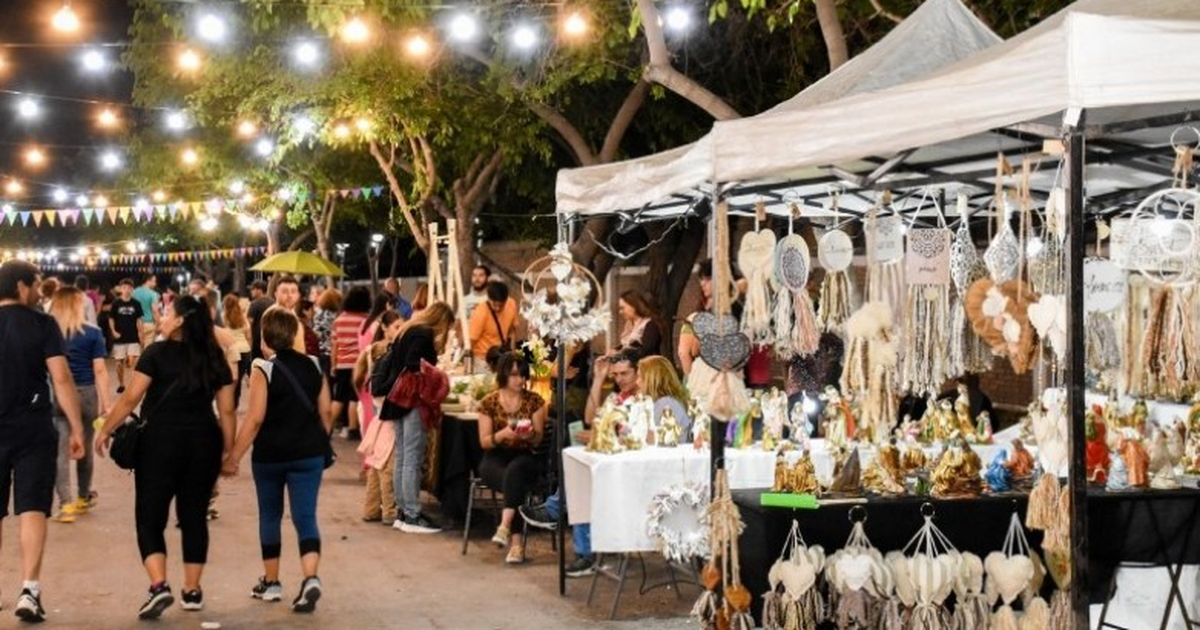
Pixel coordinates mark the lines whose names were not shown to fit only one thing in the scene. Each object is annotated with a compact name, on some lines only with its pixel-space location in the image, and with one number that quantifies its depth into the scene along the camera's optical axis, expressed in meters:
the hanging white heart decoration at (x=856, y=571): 6.24
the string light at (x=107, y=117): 28.26
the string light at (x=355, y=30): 14.68
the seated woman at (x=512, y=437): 9.73
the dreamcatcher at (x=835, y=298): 7.34
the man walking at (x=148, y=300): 22.98
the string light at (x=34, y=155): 32.52
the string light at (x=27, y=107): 23.84
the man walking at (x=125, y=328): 21.20
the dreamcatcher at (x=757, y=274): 6.92
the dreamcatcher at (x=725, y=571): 6.47
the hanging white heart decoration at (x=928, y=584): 6.23
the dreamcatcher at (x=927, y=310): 6.50
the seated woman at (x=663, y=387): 8.99
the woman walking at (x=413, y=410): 10.84
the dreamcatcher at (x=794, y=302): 7.04
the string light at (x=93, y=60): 19.63
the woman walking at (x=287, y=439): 8.03
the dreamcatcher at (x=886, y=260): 6.83
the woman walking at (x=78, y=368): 10.70
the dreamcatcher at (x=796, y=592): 6.26
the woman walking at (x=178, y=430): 7.75
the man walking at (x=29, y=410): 7.68
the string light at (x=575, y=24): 14.77
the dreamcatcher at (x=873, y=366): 6.75
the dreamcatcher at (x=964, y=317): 6.64
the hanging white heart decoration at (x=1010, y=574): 6.14
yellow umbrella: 19.44
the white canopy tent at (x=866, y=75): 6.92
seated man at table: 9.09
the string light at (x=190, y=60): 19.00
